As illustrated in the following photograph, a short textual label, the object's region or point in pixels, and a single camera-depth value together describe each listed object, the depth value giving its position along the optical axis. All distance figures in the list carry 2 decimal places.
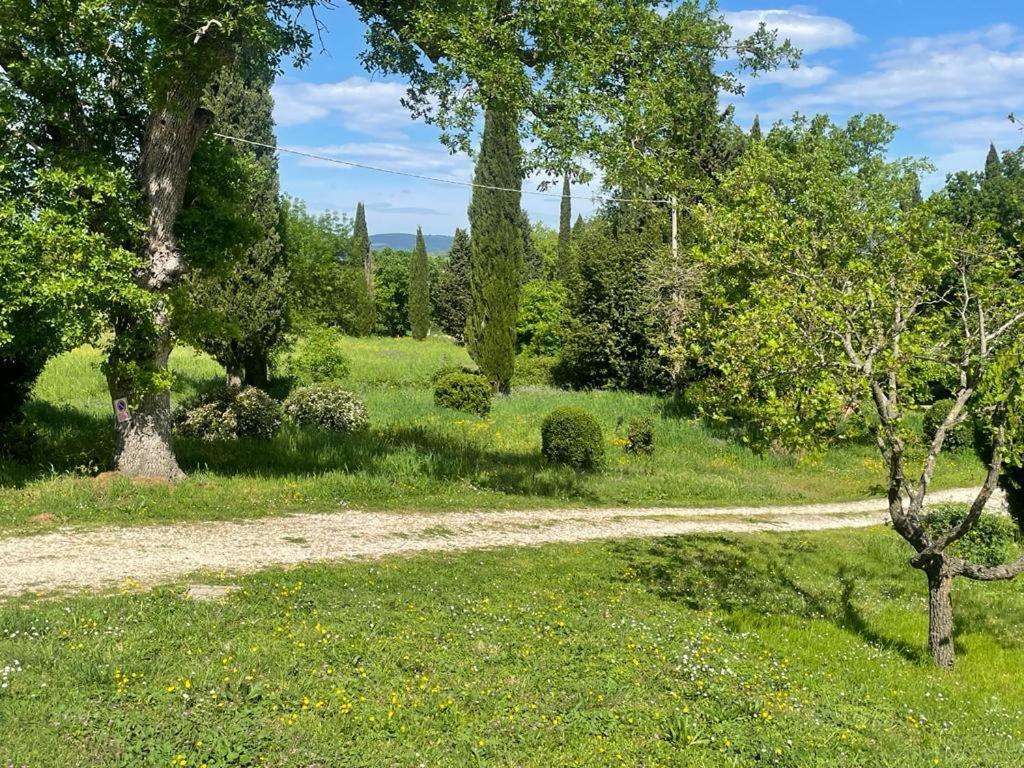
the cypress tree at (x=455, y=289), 60.38
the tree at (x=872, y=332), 7.13
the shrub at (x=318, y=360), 26.69
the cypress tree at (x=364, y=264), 57.88
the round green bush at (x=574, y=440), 19.08
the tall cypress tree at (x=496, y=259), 32.56
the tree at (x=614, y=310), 32.16
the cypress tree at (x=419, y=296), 61.59
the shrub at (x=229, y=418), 18.44
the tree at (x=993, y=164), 51.92
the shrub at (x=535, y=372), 38.72
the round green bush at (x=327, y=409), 21.44
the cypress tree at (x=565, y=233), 54.03
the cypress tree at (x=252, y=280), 23.73
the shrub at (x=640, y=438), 21.58
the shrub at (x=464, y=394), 25.77
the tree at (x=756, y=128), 37.56
